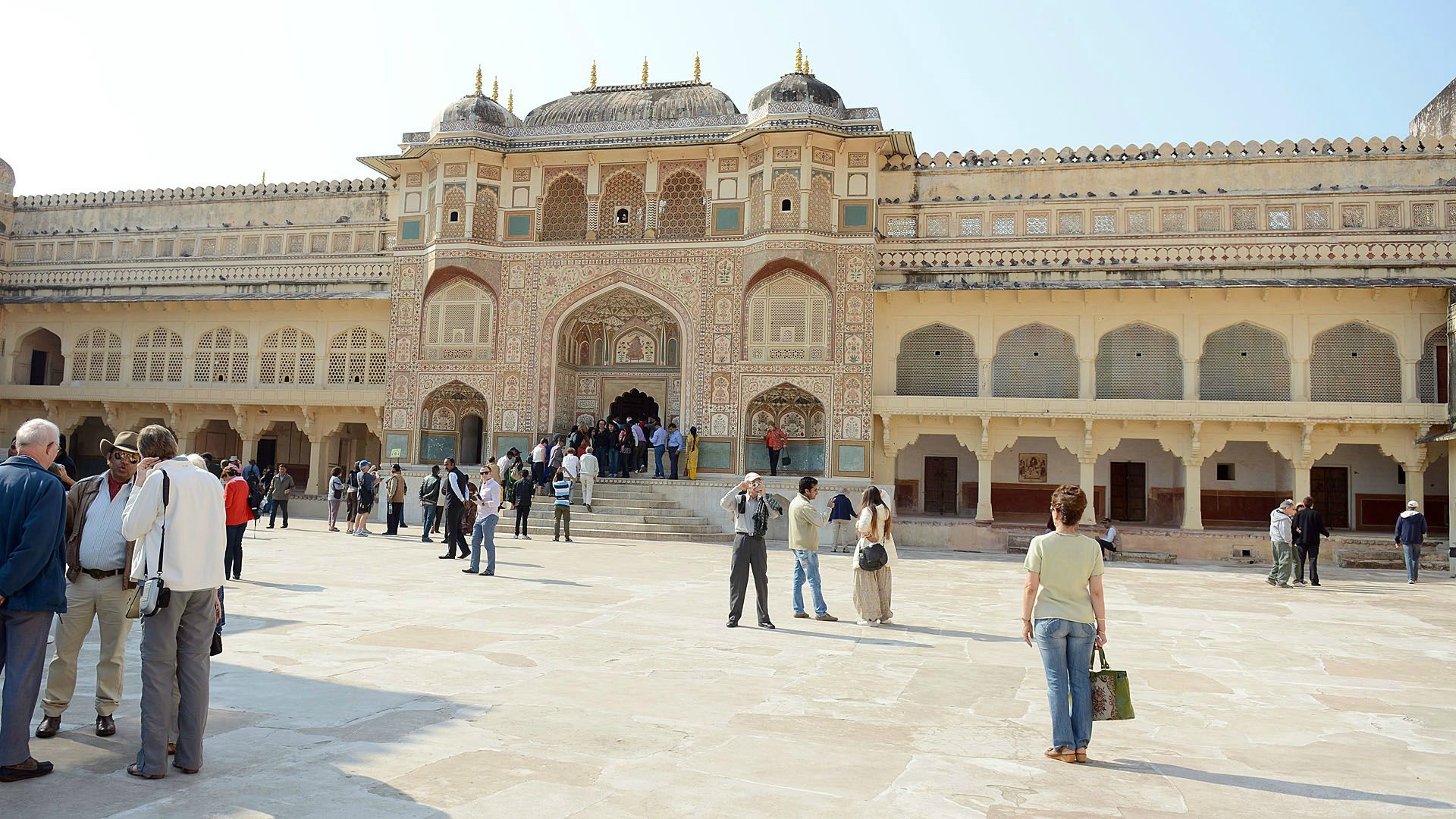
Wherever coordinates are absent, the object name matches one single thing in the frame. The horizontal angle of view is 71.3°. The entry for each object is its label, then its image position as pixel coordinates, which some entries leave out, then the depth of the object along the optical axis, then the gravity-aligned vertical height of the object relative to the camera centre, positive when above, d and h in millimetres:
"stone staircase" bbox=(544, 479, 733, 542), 18266 -799
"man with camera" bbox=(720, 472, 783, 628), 8641 -542
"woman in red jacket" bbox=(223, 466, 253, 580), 10078 -519
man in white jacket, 4223 -489
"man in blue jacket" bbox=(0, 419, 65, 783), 4105 -504
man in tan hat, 4676 -561
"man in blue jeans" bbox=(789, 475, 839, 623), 9195 -525
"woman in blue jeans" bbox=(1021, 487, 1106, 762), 4879 -636
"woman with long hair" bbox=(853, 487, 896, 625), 8969 -858
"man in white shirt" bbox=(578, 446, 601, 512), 18875 +56
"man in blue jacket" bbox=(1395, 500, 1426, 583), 15039 -624
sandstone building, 19922 +3698
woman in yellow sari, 20484 +451
